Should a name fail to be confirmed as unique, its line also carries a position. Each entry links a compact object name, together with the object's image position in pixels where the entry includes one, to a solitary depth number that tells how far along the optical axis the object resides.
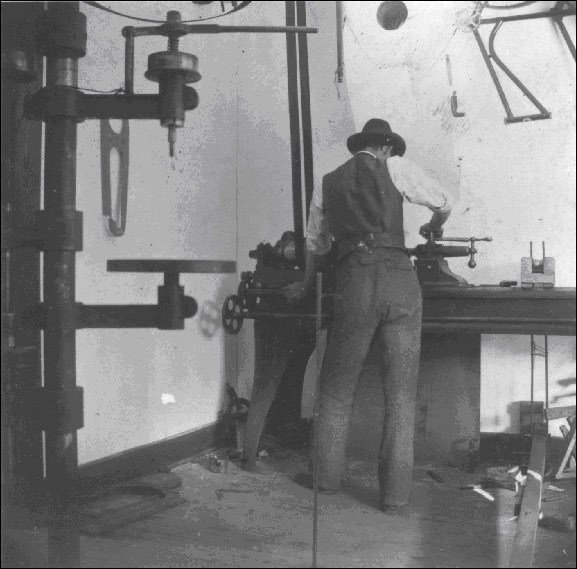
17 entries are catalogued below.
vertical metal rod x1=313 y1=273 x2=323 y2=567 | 2.71
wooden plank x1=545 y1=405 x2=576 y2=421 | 3.95
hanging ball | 5.00
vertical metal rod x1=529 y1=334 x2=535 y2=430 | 4.42
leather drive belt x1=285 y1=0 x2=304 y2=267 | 4.97
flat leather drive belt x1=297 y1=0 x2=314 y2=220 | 5.04
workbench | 4.43
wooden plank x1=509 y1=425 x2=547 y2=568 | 2.82
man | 3.72
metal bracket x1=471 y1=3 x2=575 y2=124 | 4.56
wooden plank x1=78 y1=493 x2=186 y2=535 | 3.32
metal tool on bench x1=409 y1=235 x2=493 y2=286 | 4.18
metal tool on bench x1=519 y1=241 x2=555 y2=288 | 3.93
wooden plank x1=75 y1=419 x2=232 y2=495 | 3.85
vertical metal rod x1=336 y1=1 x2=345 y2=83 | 4.70
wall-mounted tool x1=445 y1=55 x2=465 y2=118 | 4.91
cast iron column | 2.44
